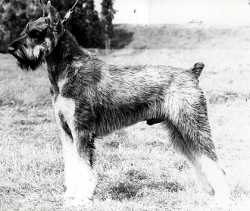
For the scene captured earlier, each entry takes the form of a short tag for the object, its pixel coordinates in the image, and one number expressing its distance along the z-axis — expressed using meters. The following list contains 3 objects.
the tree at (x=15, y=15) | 44.72
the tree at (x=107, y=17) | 54.82
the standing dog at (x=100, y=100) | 6.25
